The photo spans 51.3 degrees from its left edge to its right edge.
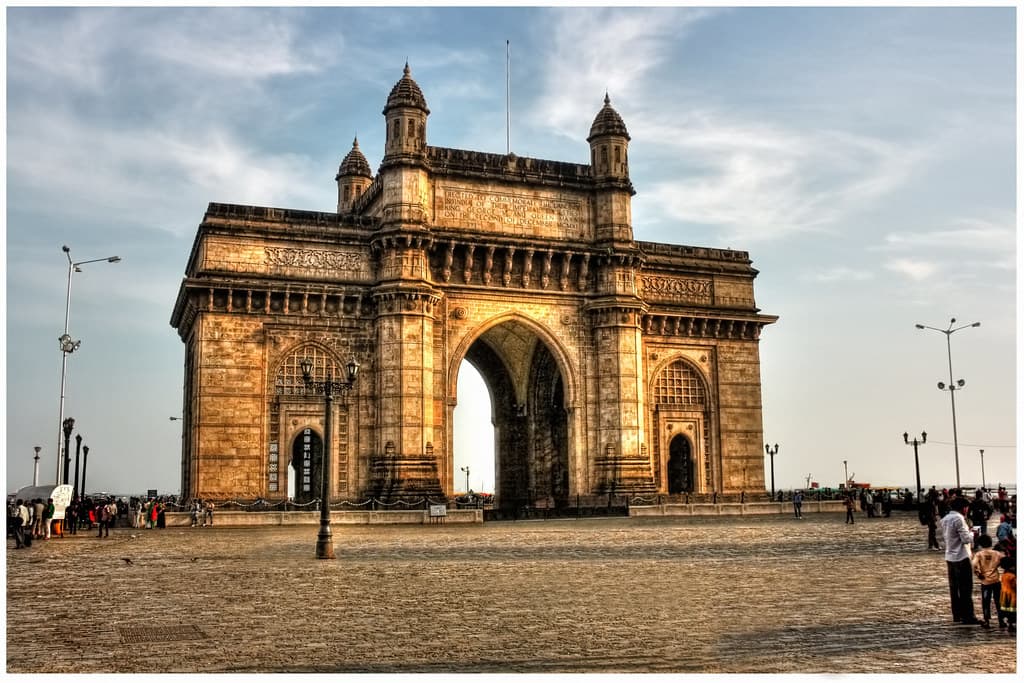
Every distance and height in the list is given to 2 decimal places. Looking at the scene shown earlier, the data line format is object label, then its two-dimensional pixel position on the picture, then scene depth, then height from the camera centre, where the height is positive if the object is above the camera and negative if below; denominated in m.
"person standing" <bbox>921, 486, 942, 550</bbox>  22.55 -0.85
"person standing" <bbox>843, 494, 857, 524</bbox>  34.59 -0.98
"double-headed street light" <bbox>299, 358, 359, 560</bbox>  20.92 +0.07
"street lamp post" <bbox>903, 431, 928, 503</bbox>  48.54 +1.38
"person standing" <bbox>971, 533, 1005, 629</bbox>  11.80 -1.09
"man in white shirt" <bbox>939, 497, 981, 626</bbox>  11.90 -1.01
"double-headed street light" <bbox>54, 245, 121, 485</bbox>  34.41 +4.64
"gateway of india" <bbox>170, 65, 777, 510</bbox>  38.84 +5.98
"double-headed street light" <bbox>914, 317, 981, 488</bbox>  47.47 +4.05
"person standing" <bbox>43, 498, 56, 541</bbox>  30.00 -0.85
